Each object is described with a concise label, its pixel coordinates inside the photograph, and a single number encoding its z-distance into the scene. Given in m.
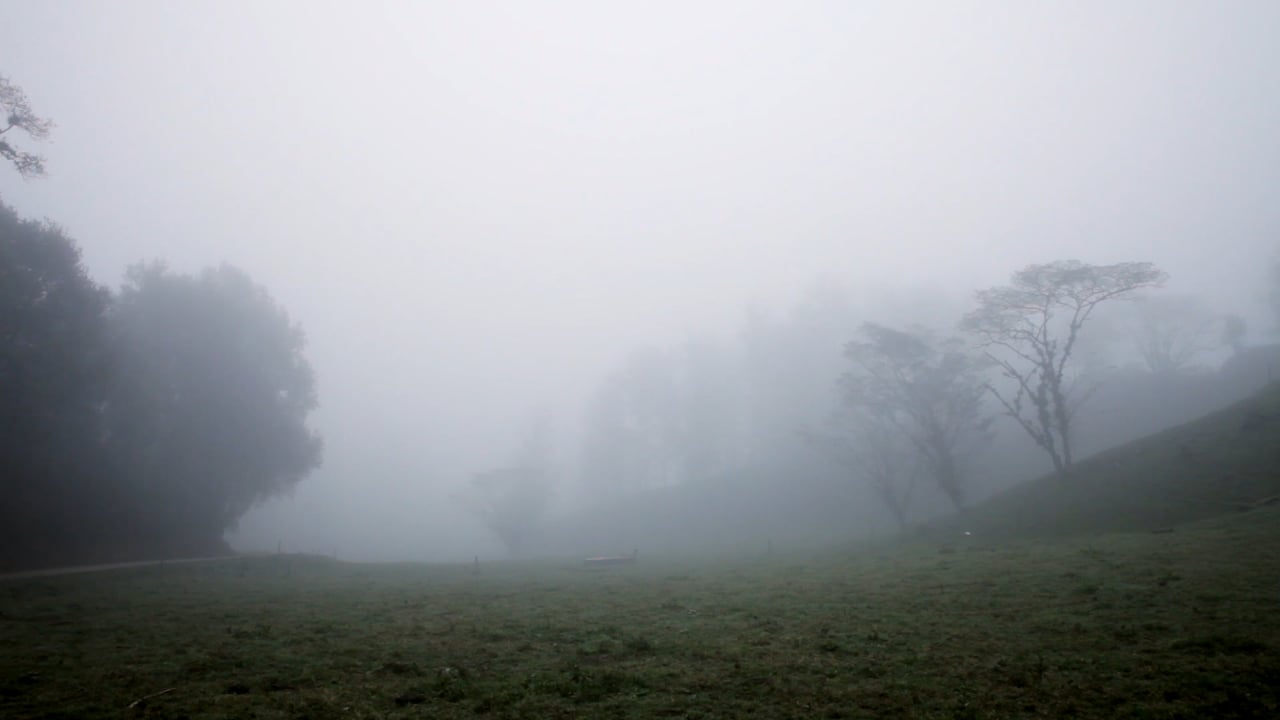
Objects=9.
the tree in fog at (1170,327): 83.25
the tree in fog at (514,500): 78.62
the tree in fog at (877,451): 51.69
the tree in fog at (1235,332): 80.56
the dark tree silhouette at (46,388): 34.91
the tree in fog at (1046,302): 42.62
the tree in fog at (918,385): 50.06
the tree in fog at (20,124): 26.19
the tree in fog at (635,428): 94.62
